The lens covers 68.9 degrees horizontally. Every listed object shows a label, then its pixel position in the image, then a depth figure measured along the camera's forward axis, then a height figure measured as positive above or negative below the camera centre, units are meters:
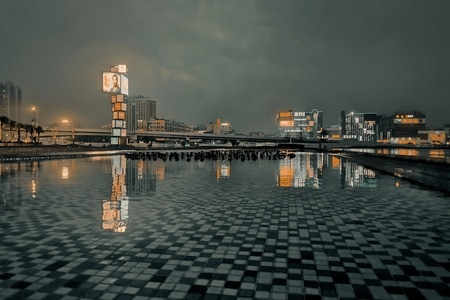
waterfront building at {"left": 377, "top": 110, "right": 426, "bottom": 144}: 174.38 +10.19
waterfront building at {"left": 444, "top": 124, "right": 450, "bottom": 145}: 174.50 +6.67
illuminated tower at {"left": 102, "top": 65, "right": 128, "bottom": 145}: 97.12 +14.08
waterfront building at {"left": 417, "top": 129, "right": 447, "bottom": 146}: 165.04 +4.58
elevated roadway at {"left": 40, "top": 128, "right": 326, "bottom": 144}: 120.06 +3.92
